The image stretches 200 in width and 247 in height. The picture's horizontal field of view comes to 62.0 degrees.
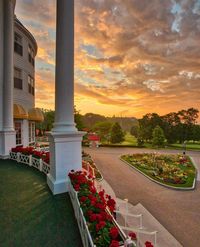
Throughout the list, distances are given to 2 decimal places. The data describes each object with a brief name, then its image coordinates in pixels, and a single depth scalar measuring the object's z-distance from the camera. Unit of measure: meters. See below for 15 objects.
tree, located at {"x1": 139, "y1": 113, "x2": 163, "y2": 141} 39.62
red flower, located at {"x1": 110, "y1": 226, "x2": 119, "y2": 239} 1.97
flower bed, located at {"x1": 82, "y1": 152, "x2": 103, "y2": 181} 12.18
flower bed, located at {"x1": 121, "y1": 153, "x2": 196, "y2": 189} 12.43
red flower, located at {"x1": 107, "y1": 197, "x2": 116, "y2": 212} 3.06
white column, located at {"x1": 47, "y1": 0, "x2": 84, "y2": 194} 4.51
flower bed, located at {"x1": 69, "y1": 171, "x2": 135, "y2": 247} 1.97
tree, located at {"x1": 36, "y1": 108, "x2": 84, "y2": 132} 28.31
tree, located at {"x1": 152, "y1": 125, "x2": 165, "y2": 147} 32.00
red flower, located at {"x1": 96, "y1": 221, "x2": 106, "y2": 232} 2.14
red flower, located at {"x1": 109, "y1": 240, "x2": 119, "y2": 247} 1.71
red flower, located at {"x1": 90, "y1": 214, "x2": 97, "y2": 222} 2.34
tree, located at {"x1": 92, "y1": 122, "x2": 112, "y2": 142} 40.45
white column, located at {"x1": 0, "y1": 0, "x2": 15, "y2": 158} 8.24
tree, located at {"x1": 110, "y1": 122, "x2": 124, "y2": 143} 35.03
